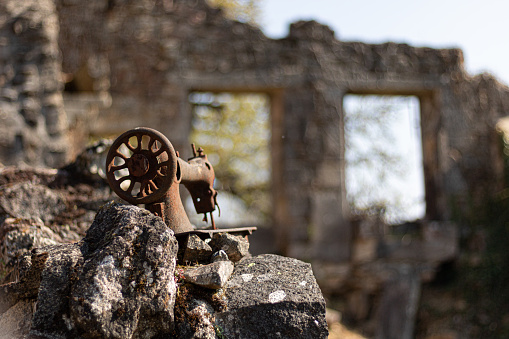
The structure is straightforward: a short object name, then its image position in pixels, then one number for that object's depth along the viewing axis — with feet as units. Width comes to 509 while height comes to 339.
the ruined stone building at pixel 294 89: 24.81
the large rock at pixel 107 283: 6.20
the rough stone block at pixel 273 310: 6.84
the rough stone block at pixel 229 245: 8.02
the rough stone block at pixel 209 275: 6.96
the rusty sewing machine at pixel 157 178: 7.53
